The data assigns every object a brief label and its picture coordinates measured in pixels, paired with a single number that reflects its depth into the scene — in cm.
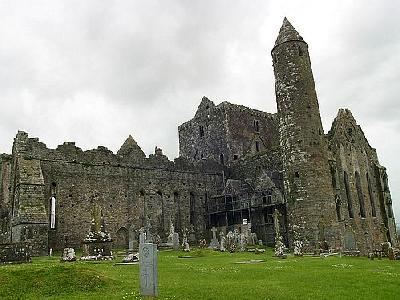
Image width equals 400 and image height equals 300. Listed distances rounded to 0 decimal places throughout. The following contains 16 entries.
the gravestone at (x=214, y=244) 3200
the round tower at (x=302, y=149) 2978
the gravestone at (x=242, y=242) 3026
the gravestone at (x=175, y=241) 3278
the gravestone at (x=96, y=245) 2347
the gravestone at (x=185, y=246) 2886
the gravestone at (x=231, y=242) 2950
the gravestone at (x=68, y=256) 2157
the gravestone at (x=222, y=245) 2909
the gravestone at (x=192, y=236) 3988
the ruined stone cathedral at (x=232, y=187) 3012
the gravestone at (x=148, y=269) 1063
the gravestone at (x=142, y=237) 2246
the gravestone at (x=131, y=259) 2052
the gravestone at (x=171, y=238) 3357
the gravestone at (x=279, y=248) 2409
